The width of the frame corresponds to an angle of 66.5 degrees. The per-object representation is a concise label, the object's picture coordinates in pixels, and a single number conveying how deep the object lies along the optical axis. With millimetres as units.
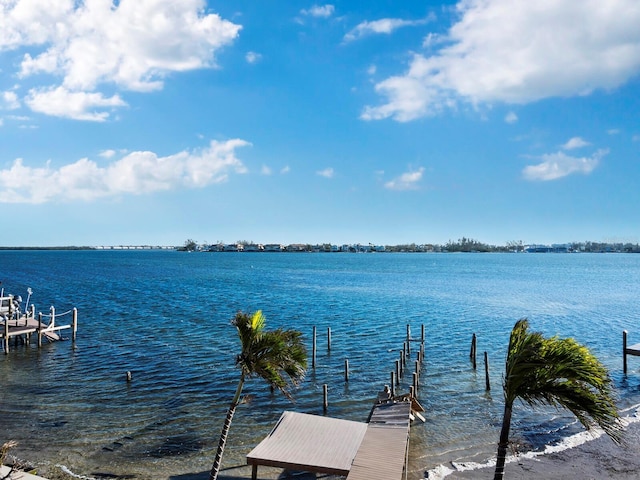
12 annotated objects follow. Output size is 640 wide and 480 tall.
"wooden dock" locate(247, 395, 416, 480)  14555
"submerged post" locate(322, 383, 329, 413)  23531
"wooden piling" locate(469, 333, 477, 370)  33606
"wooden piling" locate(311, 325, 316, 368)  31917
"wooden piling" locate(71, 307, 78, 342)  38969
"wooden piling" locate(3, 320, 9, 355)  35059
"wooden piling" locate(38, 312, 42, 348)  36906
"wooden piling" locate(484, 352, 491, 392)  27794
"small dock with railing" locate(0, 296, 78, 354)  36131
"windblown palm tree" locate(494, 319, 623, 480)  9680
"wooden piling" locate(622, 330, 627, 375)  31409
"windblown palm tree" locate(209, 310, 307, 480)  13352
